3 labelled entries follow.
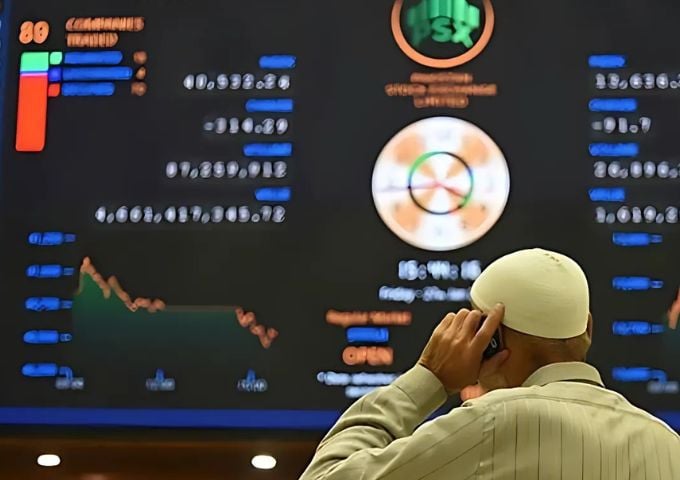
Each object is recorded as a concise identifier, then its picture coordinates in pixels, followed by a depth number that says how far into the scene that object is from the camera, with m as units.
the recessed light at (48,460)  5.16
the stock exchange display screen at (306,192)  5.01
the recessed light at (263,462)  5.03
